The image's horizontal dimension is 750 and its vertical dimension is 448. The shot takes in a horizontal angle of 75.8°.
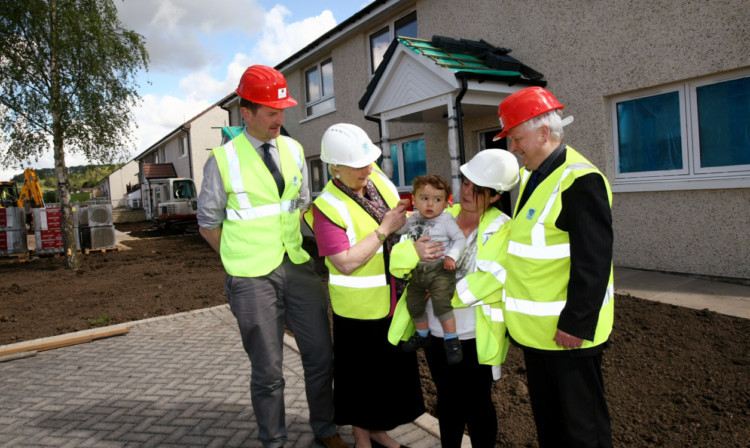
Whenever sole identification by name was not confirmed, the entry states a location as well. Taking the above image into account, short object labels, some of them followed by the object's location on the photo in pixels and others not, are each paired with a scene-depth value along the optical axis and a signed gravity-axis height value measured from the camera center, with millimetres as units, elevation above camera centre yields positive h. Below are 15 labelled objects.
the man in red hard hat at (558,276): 1846 -294
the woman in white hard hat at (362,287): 2541 -399
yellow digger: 19531 +1801
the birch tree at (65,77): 11039 +3775
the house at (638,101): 6066 +1539
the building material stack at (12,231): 14930 +208
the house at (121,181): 61250 +6440
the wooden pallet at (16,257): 14751 -633
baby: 2398 -292
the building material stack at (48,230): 14812 +189
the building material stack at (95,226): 15336 +228
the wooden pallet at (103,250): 15266 -564
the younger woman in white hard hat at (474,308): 2244 -488
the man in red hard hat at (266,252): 2838 -181
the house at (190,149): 31656 +5326
